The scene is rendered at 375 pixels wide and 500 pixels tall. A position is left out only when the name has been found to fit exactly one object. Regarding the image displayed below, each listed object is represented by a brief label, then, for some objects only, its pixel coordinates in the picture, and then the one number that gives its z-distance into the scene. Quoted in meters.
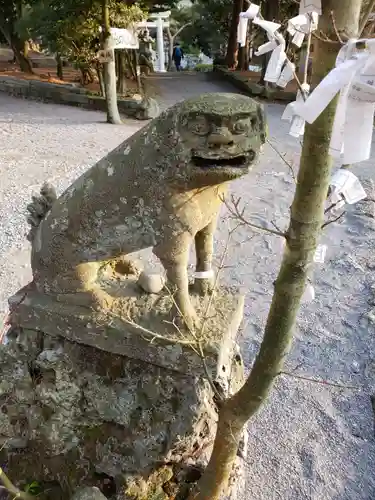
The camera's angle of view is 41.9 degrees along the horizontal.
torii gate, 14.45
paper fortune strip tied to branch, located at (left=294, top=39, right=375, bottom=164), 1.12
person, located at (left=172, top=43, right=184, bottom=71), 19.62
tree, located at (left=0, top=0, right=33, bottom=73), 12.37
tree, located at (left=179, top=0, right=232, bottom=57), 15.27
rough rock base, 2.29
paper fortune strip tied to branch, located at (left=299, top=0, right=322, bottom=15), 1.36
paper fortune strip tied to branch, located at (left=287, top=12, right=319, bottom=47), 1.44
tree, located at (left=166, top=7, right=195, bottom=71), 18.88
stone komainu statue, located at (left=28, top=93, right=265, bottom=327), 1.71
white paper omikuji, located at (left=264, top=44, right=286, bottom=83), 1.79
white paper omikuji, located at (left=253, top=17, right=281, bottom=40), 1.73
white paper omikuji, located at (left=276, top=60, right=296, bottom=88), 1.69
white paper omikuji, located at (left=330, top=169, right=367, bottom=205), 1.67
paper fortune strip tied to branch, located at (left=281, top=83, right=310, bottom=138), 1.55
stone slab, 2.19
